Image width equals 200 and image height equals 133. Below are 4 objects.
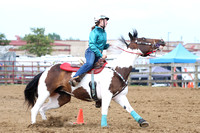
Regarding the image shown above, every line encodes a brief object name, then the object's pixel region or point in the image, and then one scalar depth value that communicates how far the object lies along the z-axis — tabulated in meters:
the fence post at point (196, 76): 34.56
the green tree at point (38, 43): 99.06
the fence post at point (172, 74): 36.53
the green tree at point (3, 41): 94.24
